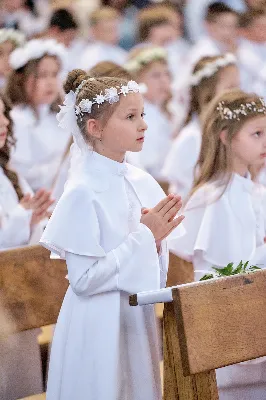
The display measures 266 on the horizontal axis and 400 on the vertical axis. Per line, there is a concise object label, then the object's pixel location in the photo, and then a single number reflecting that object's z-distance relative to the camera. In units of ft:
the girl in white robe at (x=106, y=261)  18.82
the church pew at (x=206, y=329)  17.38
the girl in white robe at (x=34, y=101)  35.79
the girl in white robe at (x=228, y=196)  24.38
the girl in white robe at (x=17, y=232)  23.64
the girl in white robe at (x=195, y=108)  36.57
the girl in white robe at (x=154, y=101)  43.87
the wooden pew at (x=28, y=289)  22.23
